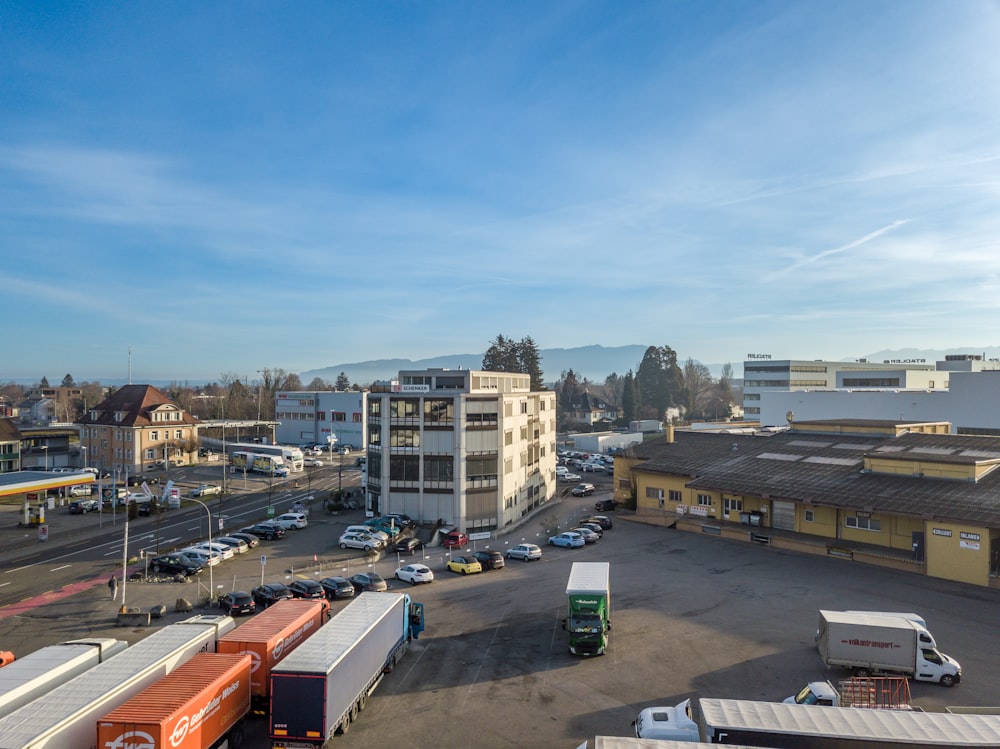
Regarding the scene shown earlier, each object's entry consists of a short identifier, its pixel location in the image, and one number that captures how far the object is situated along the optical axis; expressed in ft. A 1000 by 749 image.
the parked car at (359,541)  155.53
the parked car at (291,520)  180.24
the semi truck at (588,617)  87.66
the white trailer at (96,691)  53.21
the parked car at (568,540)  157.99
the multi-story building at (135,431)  288.51
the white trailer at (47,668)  61.16
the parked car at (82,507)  206.18
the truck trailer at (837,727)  52.13
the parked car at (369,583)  121.60
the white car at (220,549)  147.47
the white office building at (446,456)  175.01
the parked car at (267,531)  171.42
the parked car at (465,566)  136.26
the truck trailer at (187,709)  53.52
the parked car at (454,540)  162.50
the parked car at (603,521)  176.82
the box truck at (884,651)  78.28
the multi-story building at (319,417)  378.12
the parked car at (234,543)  154.51
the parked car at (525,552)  147.23
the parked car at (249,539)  161.17
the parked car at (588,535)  161.07
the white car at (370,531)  158.71
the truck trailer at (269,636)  70.64
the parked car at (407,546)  155.74
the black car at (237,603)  111.96
